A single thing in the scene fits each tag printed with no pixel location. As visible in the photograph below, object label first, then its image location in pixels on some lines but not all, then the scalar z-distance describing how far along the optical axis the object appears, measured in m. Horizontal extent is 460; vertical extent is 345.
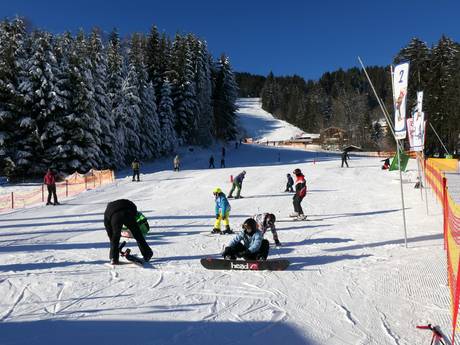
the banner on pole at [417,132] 16.27
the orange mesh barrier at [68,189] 21.75
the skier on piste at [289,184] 21.80
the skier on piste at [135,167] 26.87
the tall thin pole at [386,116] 9.34
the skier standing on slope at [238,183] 19.95
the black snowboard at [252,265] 7.65
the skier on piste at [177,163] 33.56
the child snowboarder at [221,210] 11.26
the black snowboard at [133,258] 8.06
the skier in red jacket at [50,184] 18.61
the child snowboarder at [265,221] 9.39
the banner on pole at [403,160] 13.76
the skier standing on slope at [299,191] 13.43
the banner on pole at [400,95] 9.15
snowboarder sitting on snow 7.86
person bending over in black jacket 7.68
